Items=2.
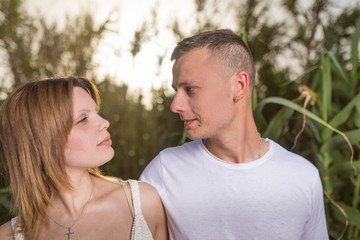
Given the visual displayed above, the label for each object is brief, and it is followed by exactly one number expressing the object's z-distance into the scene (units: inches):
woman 44.8
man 48.1
